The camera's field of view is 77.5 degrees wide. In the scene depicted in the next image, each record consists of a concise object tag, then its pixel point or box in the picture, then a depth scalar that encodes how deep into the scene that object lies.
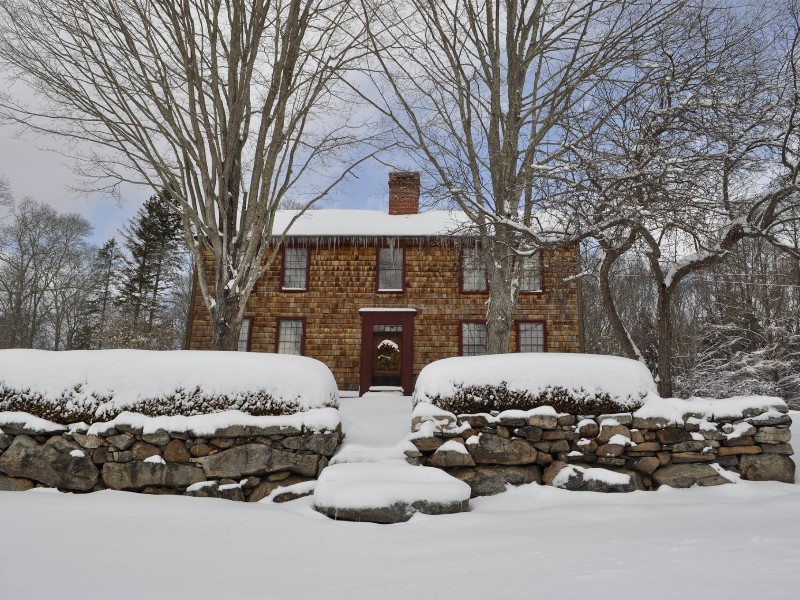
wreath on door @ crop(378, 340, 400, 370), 15.34
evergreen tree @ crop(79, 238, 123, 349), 24.79
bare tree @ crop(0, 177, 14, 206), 20.14
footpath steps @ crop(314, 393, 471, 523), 4.17
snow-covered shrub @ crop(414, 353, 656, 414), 5.39
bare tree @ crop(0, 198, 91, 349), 24.18
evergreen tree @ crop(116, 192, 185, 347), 23.59
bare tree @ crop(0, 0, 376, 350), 7.73
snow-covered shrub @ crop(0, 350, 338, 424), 5.22
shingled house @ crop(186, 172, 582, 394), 14.72
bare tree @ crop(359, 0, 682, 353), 8.59
